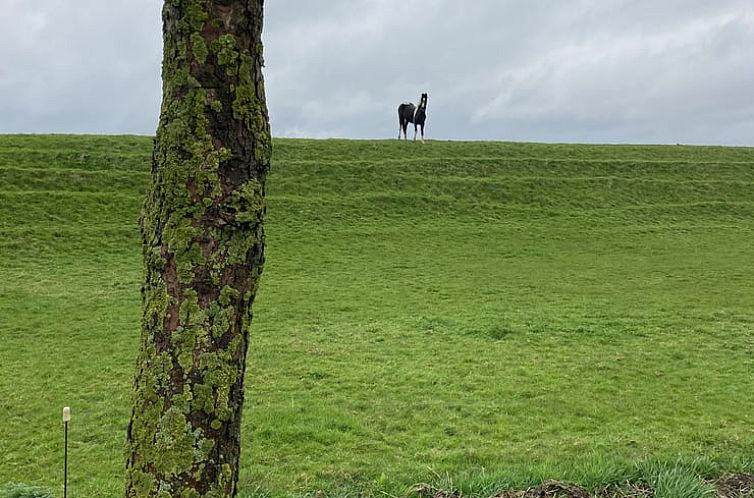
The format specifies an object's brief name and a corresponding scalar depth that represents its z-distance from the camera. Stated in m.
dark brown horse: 29.09
